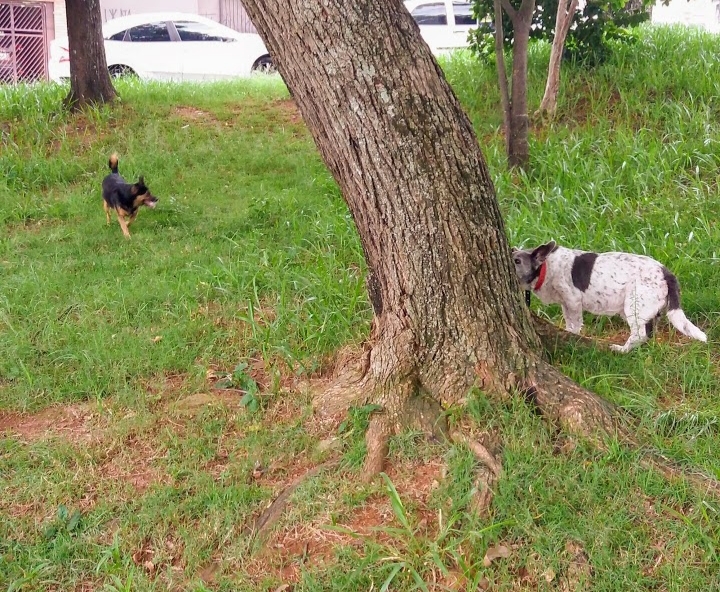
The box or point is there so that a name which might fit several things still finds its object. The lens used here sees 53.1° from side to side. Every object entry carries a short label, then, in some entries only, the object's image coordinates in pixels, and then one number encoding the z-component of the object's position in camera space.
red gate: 19.86
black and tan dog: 6.61
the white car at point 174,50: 13.88
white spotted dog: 4.04
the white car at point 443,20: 14.65
